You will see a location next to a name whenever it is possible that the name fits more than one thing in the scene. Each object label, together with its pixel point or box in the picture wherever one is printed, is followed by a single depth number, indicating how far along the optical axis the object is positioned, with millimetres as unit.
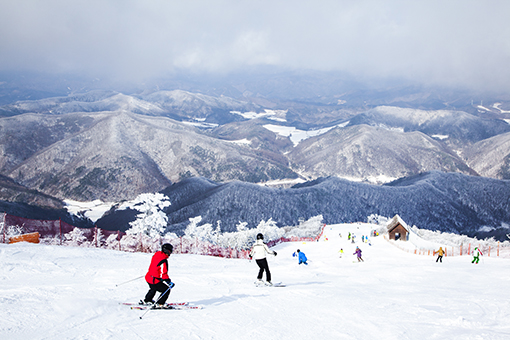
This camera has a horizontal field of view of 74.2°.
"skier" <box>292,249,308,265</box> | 23406
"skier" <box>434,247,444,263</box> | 25539
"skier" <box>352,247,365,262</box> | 27823
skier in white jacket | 13390
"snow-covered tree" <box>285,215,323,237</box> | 63994
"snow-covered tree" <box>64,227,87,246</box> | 28250
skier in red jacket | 10109
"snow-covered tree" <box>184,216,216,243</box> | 62784
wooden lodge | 47781
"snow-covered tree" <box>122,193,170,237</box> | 52938
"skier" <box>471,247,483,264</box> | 23297
